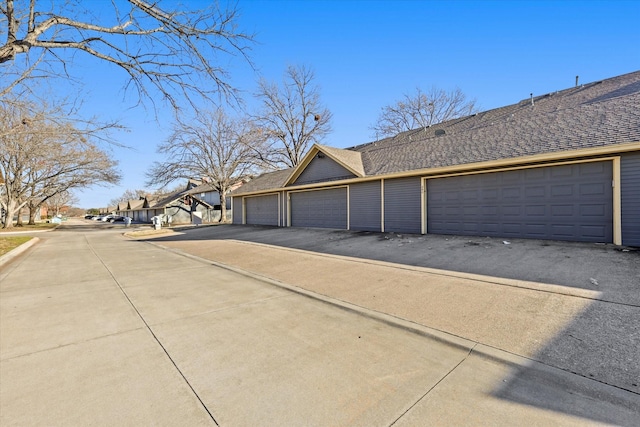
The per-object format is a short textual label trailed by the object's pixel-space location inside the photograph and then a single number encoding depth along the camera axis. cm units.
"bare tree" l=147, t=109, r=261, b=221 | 2947
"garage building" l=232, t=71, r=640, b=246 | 787
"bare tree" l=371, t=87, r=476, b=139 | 2952
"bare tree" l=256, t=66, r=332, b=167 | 3164
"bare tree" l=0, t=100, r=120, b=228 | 2038
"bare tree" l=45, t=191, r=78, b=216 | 6480
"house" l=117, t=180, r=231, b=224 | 3916
